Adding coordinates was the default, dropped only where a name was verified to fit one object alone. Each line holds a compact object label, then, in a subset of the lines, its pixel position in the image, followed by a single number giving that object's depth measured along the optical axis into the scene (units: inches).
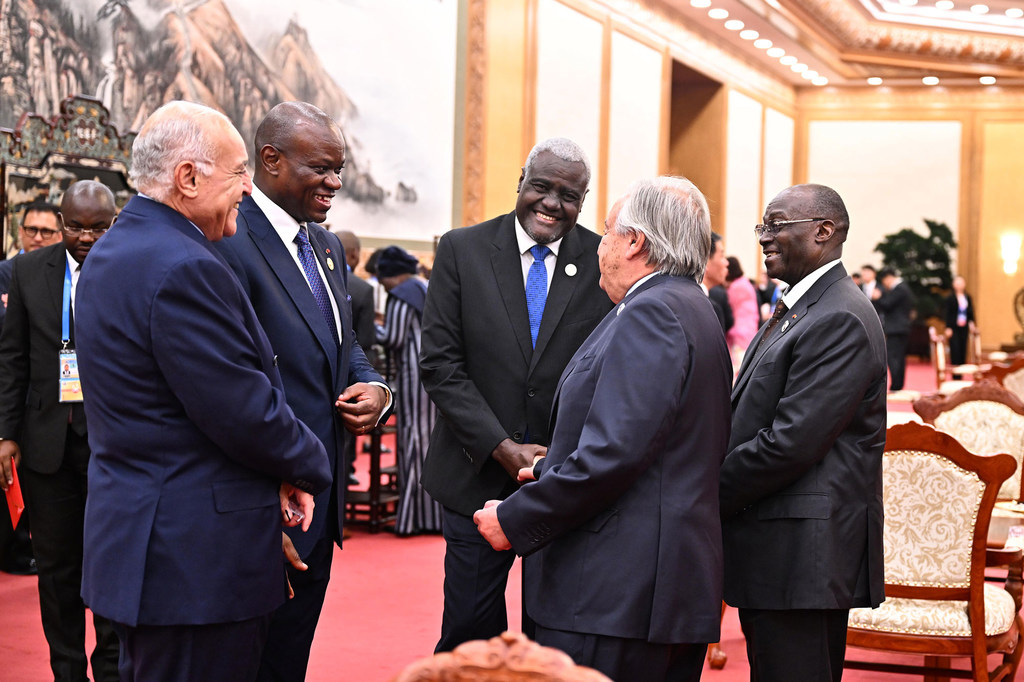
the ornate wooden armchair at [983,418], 209.8
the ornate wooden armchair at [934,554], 134.4
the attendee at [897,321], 580.6
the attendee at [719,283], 307.0
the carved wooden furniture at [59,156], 260.2
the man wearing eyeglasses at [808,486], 104.0
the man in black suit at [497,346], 113.9
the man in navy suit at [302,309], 101.4
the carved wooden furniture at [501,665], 52.4
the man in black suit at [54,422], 140.6
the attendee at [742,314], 362.9
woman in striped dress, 259.6
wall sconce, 866.1
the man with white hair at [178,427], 80.7
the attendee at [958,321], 729.0
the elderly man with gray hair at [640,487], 85.6
